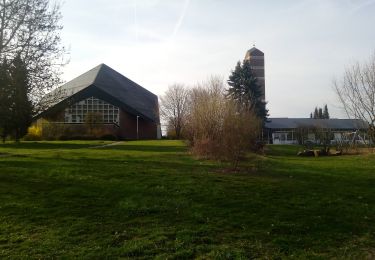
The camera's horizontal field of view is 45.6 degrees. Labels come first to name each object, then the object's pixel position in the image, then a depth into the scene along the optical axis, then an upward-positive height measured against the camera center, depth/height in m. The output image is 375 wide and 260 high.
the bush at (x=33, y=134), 42.91 +1.00
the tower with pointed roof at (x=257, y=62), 70.06 +12.45
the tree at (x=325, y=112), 106.65 +6.48
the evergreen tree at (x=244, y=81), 48.44 +6.47
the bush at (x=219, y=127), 15.49 +0.59
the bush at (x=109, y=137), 45.81 +0.60
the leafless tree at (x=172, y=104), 62.82 +5.48
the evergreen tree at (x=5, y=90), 17.36 +2.14
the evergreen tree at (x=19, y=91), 17.70 +2.18
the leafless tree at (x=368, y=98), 28.22 +2.57
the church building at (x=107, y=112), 48.79 +3.75
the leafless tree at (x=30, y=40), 18.38 +4.39
